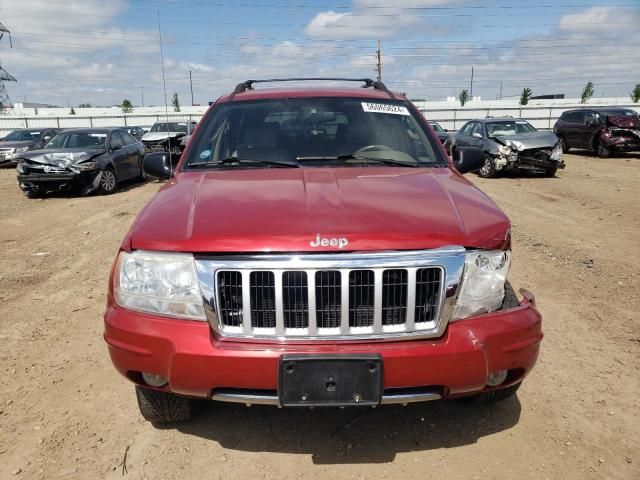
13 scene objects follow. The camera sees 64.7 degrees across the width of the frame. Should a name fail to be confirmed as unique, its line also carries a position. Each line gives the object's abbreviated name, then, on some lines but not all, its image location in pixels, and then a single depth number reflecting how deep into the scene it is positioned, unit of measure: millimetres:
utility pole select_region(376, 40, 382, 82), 44381
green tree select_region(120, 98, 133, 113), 59431
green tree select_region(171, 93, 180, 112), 45003
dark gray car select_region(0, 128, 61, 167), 18438
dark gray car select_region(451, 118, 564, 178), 12742
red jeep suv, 2072
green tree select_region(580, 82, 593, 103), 53750
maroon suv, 17078
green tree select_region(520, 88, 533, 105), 54400
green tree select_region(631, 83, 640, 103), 48872
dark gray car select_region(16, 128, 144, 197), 11219
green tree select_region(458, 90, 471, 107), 58722
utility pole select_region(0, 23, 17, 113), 62938
